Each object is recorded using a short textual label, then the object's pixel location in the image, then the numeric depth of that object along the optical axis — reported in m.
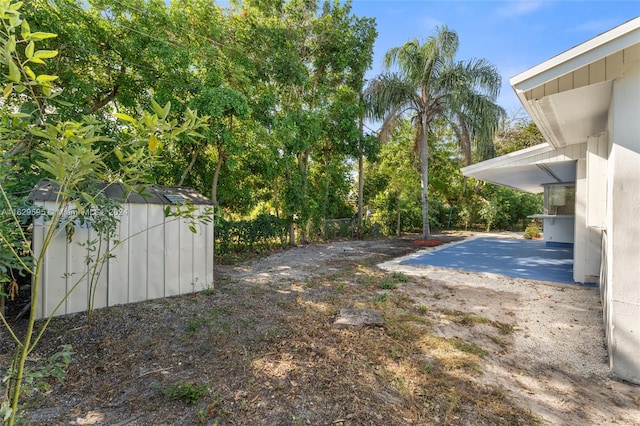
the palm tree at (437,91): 10.87
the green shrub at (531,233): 13.34
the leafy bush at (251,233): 8.45
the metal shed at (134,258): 3.47
